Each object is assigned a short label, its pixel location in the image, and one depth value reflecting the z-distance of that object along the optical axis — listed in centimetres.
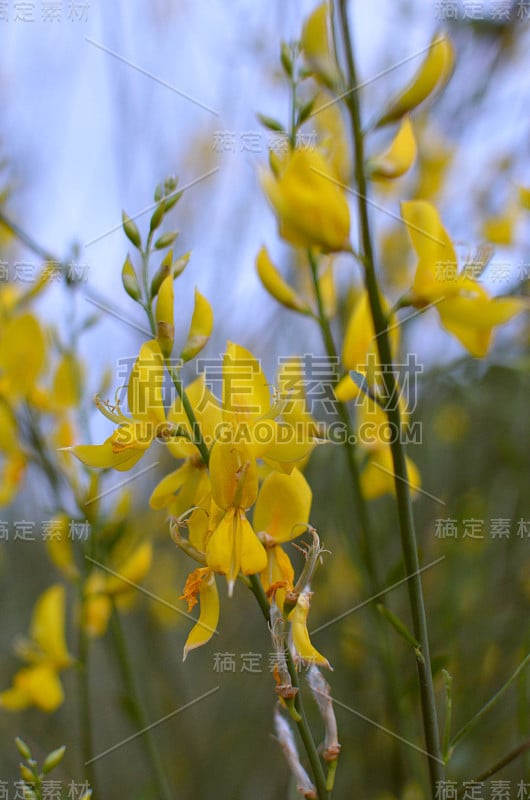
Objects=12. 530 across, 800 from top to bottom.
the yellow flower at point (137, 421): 44
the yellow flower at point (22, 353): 57
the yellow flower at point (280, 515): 44
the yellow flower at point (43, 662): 57
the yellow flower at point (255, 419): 43
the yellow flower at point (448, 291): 43
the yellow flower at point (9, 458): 58
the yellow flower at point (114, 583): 54
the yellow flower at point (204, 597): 43
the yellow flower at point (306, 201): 42
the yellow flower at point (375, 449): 49
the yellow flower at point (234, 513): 42
